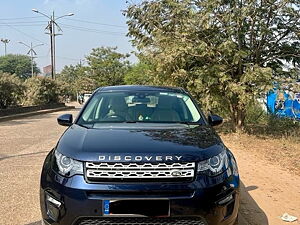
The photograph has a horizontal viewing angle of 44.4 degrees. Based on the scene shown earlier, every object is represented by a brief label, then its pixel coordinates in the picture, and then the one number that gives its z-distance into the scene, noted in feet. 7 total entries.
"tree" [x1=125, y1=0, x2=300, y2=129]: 33.73
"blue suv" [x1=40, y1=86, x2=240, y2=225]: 9.47
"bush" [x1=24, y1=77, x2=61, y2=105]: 92.58
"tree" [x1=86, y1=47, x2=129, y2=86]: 173.17
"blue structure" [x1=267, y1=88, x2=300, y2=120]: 45.91
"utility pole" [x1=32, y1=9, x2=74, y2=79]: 118.74
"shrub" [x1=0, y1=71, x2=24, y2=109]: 62.69
